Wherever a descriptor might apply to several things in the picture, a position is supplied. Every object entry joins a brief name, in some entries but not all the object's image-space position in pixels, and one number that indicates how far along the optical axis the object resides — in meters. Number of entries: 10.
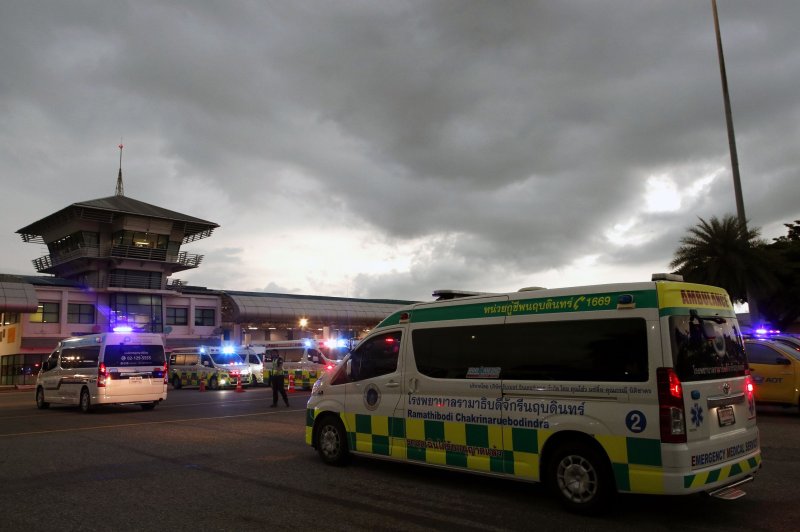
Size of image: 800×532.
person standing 18.81
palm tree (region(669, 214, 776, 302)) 22.94
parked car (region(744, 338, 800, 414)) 13.43
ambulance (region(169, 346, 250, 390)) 31.03
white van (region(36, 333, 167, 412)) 17.55
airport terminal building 49.72
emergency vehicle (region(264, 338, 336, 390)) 28.36
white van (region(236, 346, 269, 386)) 32.38
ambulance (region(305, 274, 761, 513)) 5.75
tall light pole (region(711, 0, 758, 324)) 21.44
